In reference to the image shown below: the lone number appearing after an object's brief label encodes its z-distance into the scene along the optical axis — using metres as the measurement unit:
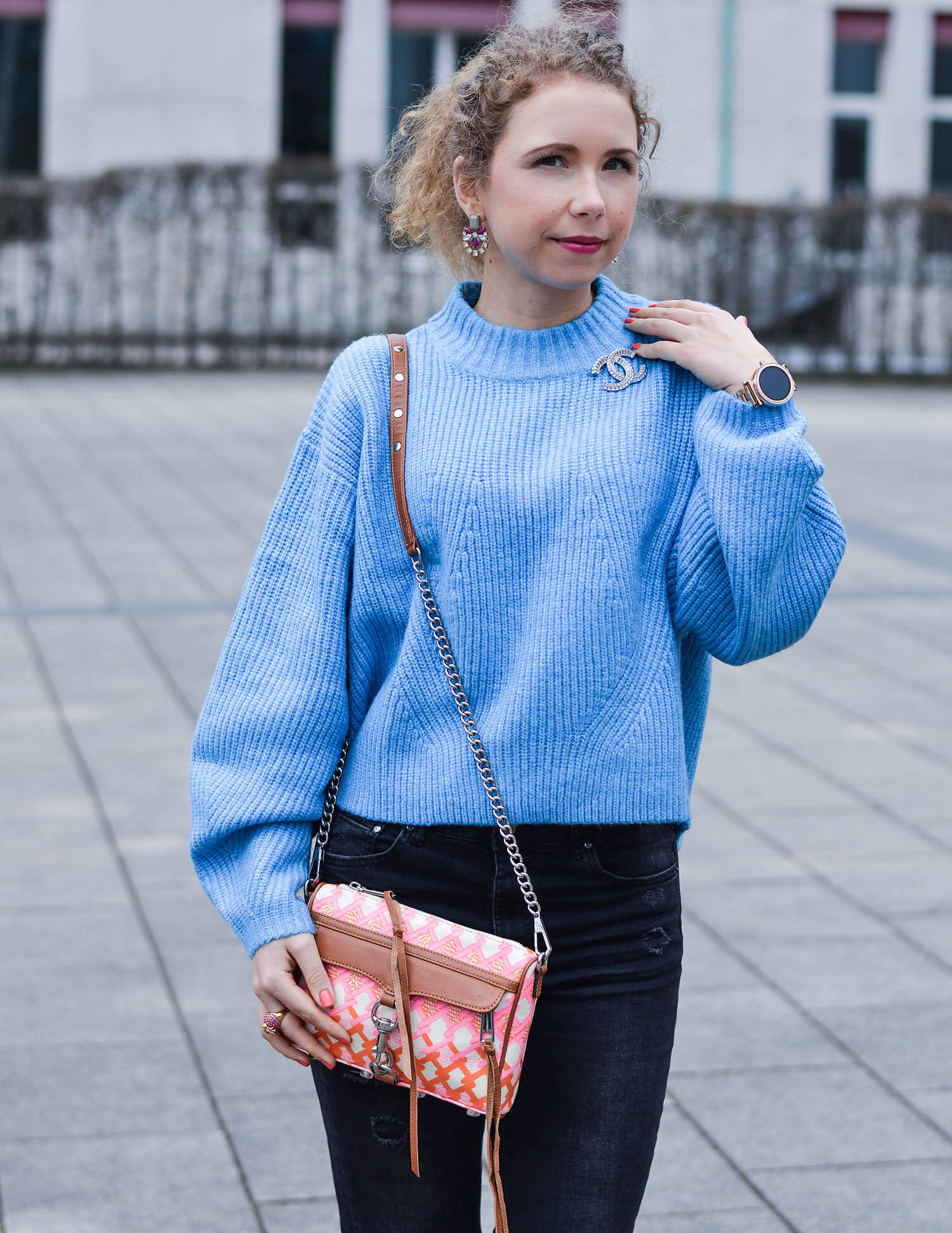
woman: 2.81
